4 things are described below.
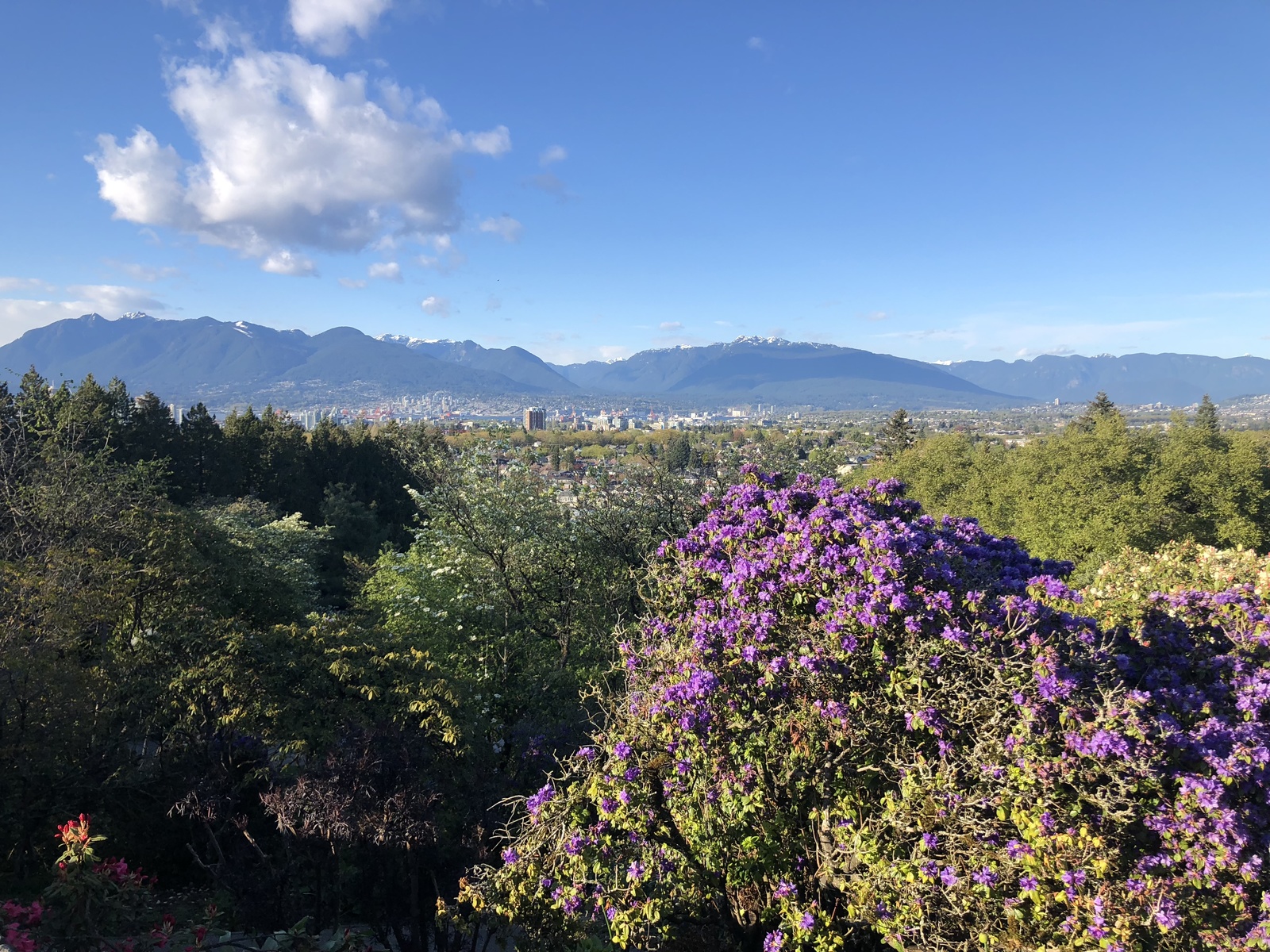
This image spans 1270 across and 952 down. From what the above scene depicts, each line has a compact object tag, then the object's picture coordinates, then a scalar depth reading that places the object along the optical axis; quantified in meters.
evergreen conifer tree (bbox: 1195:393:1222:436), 40.48
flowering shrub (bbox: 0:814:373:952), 4.08
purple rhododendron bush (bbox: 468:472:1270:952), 3.44
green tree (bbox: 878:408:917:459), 56.41
